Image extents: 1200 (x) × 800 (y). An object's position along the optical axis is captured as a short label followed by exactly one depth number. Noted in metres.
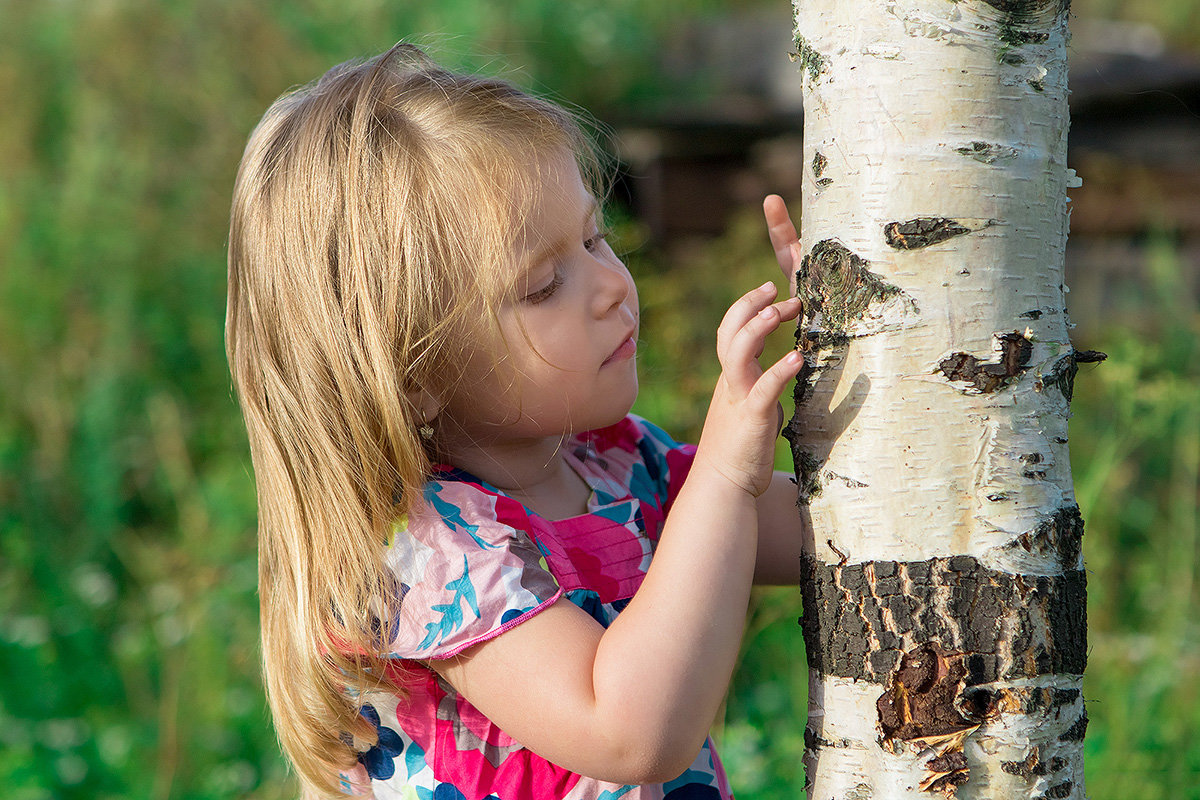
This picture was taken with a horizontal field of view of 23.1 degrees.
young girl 1.11
